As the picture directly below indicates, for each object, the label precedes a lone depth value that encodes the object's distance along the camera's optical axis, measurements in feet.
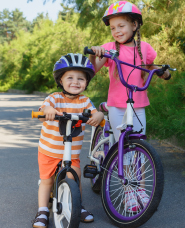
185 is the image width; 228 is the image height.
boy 9.34
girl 9.97
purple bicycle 8.58
